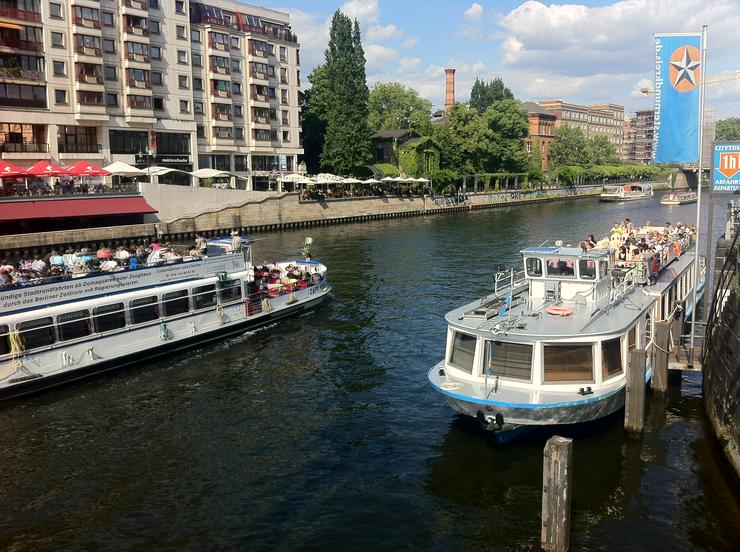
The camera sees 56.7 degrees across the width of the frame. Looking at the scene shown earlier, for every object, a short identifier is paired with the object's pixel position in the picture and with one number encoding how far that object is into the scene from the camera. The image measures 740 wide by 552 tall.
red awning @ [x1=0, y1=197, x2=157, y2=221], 60.03
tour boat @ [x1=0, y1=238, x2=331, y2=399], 26.19
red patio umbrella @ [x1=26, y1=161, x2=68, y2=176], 60.81
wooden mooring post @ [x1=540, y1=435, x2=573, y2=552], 14.28
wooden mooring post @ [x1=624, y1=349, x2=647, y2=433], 20.31
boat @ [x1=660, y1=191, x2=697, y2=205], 126.19
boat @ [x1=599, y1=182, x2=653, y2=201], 140.88
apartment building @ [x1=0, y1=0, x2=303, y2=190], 69.19
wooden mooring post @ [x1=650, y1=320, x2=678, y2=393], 23.08
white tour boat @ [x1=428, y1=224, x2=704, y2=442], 19.69
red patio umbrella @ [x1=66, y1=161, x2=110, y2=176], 61.56
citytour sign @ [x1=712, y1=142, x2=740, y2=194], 24.03
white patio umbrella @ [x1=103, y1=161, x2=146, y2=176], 67.56
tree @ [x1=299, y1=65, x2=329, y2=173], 113.00
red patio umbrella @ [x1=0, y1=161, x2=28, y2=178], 58.72
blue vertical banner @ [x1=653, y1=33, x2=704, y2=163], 24.88
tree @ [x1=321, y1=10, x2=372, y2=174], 103.31
